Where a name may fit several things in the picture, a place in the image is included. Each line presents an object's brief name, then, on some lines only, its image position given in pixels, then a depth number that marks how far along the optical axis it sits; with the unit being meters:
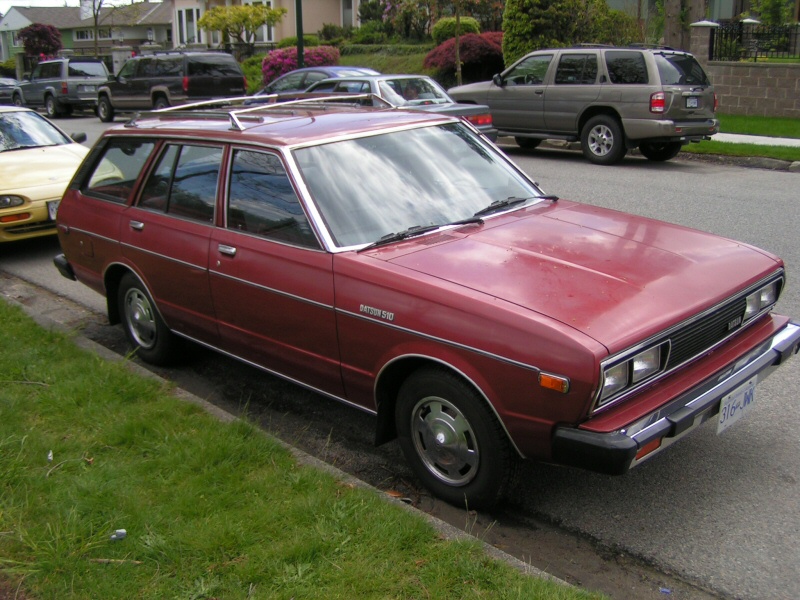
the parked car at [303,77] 15.60
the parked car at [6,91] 31.07
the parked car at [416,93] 12.61
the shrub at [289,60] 26.94
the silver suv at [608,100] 12.95
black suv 22.86
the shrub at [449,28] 27.41
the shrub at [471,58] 24.47
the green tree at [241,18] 39.31
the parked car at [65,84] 27.05
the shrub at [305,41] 37.37
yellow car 8.69
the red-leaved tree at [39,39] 58.09
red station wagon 3.37
